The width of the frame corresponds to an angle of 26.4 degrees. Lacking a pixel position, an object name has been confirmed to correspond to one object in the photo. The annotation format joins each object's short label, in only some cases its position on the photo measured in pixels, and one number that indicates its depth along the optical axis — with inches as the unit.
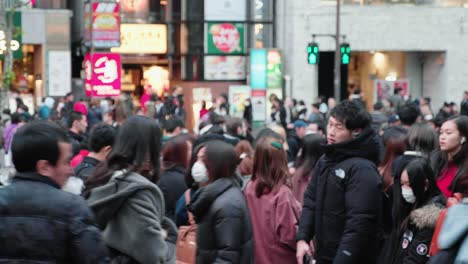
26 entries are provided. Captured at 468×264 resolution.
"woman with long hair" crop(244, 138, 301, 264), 307.6
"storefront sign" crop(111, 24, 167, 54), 1670.8
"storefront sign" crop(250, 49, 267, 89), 1609.3
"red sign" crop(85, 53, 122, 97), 762.2
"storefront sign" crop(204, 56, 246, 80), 1697.8
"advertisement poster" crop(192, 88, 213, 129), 1601.9
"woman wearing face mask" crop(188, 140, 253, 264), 255.6
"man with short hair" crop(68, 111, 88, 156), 493.1
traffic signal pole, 1403.8
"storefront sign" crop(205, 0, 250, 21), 1694.1
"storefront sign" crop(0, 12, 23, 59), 904.2
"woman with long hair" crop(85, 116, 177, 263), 220.2
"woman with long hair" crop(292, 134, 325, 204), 388.2
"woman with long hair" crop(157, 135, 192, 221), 351.6
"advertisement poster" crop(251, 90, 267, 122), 1497.3
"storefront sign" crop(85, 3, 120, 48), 1051.3
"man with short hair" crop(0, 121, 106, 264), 178.7
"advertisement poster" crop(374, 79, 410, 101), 1637.6
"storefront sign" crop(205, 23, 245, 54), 1696.6
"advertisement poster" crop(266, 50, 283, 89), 1605.6
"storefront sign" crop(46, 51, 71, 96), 1553.9
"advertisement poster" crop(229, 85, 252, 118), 1545.3
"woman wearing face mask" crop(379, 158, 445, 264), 269.0
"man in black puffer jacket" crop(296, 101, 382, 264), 264.5
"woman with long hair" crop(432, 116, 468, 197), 328.5
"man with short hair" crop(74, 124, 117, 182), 332.2
